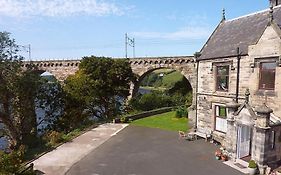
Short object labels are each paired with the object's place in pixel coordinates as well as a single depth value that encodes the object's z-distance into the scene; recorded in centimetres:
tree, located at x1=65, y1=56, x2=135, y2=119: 3528
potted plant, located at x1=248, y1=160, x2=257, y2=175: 1552
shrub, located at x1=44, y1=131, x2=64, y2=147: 2203
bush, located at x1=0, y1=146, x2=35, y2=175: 1255
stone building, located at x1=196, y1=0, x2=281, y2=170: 1616
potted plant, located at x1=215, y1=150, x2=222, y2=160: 1822
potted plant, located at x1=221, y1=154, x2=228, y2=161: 1795
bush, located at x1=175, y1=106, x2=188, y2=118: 3309
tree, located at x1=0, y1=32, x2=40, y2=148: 2578
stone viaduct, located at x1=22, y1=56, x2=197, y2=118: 4297
